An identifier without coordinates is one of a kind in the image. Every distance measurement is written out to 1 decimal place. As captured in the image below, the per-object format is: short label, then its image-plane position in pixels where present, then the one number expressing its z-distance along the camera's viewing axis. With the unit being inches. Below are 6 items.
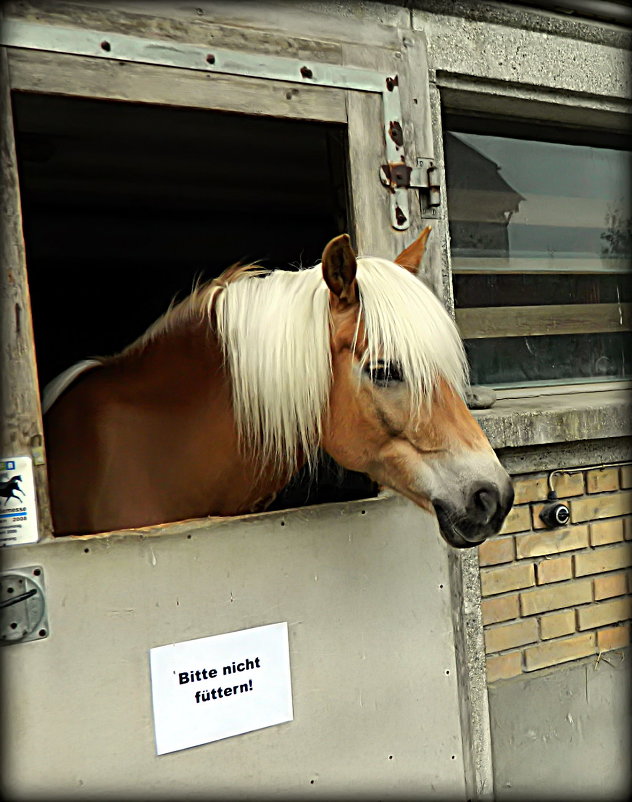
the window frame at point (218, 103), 56.3
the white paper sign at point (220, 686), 61.9
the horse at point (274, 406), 57.2
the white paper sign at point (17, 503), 55.6
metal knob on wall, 89.3
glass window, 94.8
